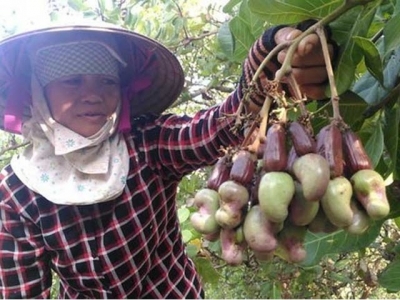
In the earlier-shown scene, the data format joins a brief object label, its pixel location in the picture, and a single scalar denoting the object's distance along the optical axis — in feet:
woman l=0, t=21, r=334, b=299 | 4.88
